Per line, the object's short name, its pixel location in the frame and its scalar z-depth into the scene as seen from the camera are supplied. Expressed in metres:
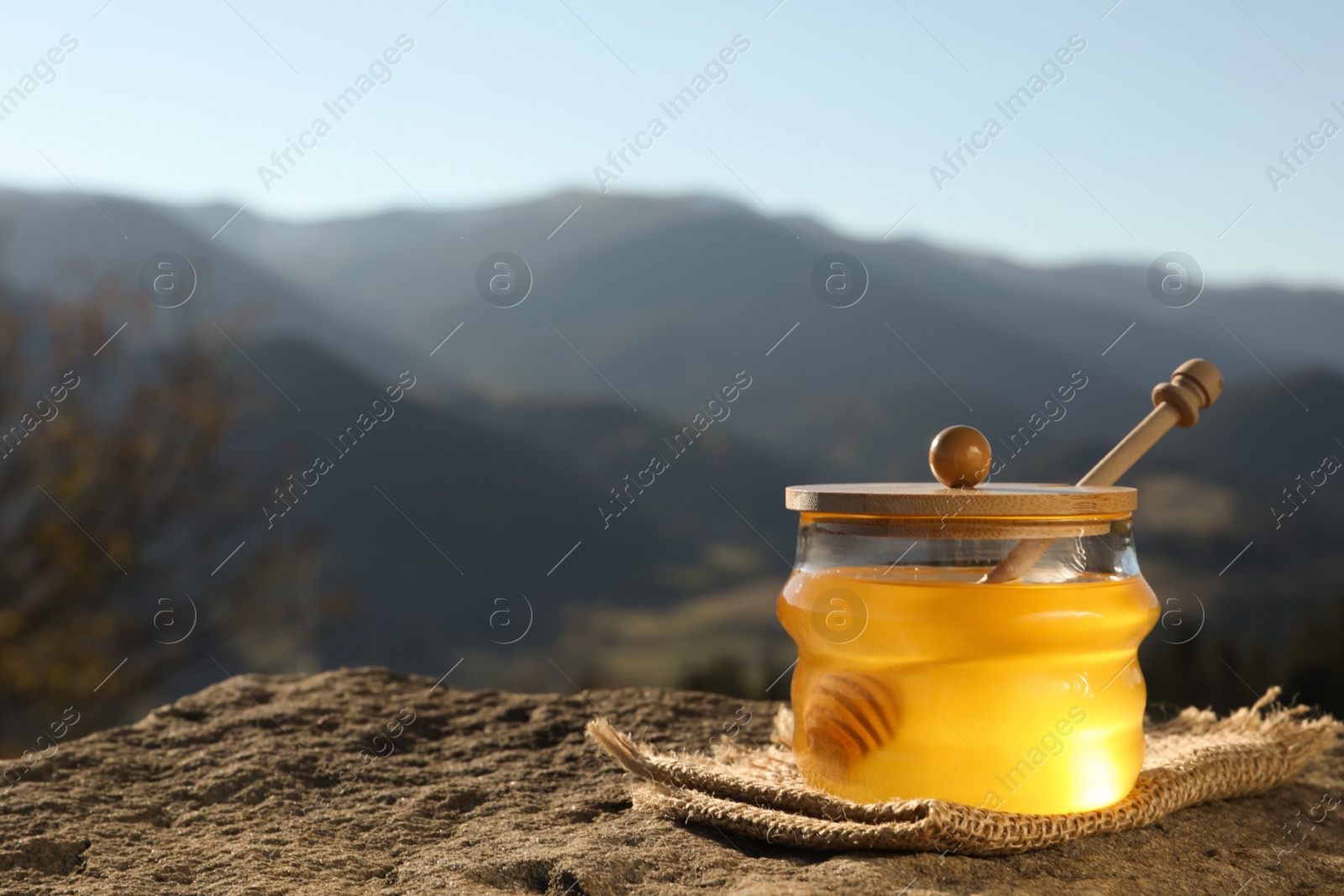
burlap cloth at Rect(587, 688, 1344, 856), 0.62
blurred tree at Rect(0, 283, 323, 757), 3.43
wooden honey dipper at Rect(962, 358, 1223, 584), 0.67
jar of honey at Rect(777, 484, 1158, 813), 0.62
